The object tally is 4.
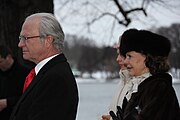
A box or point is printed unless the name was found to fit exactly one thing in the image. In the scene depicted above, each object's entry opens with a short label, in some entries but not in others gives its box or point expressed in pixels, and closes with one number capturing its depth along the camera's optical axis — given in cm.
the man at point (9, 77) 634
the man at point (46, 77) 373
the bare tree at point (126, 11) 1451
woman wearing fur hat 416
